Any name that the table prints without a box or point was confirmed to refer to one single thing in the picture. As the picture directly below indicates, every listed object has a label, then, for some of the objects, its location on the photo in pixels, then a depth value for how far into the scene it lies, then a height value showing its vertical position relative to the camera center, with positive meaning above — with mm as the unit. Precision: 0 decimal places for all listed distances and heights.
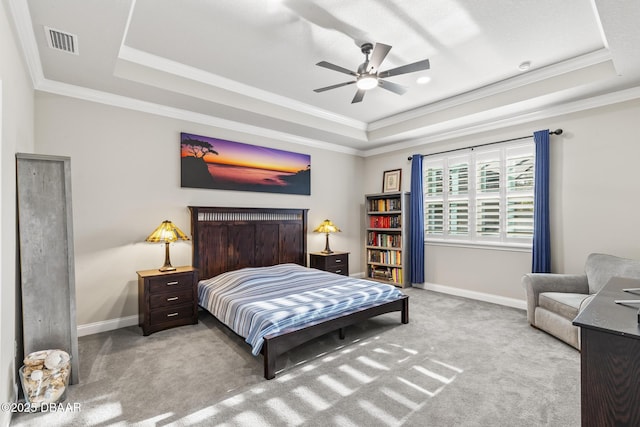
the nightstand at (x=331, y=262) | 5223 -910
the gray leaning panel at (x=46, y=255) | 2250 -319
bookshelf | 5551 -547
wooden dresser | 1200 -661
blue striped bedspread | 2709 -919
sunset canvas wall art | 4172 +668
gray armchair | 3029 -945
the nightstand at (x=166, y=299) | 3375 -1009
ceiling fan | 2626 +1257
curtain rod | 3995 +978
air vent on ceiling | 2410 +1407
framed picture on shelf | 5844 +555
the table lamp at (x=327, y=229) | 5360 -341
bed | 2701 -904
